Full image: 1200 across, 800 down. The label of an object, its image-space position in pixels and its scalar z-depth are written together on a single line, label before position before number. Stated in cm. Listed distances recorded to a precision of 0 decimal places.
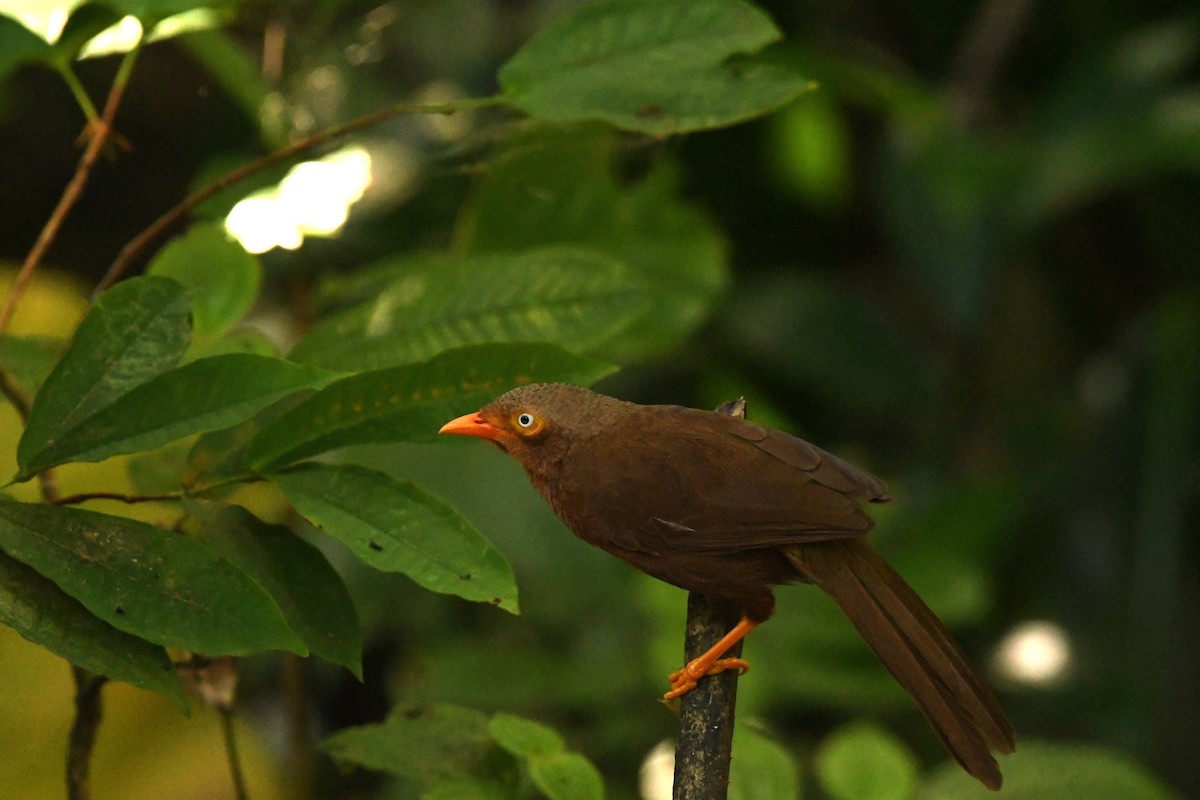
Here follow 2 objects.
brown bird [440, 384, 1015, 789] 652
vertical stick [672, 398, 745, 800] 648
